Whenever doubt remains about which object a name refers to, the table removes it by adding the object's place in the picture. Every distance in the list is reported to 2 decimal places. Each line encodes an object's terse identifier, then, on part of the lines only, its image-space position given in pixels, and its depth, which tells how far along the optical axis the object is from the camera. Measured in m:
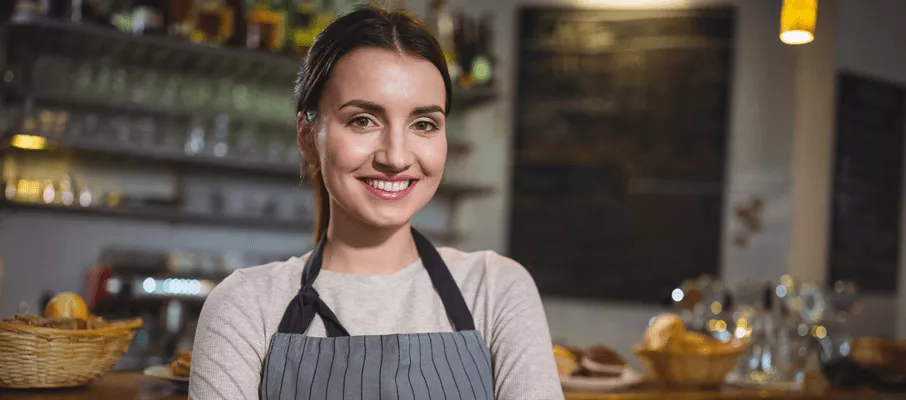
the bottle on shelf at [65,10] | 3.41
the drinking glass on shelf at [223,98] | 3.91
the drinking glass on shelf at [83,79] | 3.57
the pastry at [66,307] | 1.64
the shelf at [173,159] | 3.50
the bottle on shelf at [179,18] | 3.69
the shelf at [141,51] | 3.47
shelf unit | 3.49
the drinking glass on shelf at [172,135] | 3.72
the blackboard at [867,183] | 4.20
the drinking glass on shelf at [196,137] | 3.76
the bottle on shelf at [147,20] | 3.57
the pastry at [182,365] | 1.66
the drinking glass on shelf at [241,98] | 3.94
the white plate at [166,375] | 1.66
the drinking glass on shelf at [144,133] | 3.63
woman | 1.21
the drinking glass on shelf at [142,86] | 3.71
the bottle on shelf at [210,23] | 3.74
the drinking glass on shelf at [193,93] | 3.82
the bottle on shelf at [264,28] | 3.83
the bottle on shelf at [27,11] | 3.35
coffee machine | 3.42
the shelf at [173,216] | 3.62
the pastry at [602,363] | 1.96
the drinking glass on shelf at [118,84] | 3.66
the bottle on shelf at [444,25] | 4.27
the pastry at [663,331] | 2.06
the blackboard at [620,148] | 4.54
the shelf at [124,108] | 3.55
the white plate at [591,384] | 1.90
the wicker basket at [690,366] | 2.04
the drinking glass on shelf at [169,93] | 3.77
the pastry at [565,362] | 1.94
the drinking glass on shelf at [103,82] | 3.64
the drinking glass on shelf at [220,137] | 3.79
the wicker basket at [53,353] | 1.51
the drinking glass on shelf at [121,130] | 3.61
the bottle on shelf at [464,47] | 4.43
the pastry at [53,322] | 1.55
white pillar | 4.24
